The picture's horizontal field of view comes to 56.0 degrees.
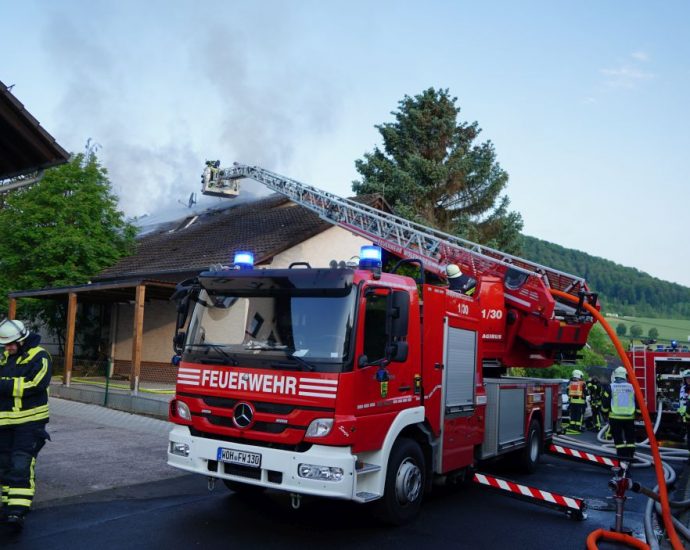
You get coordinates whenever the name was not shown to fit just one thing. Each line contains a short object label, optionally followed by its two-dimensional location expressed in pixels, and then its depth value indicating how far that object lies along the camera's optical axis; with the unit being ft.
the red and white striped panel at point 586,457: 27.14
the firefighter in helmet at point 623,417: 32.30
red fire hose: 16.94
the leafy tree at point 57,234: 64.49
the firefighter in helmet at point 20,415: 17.11
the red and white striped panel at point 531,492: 20.74
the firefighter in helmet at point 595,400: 48.53
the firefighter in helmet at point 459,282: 26.33
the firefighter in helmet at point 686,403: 35.17
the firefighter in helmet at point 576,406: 48.67
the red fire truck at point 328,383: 16.65
